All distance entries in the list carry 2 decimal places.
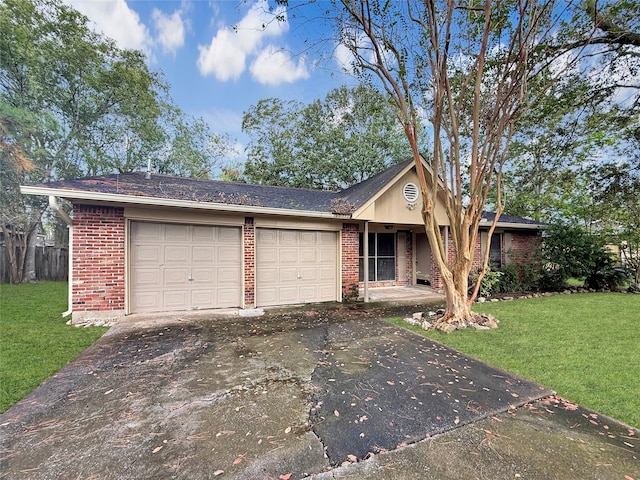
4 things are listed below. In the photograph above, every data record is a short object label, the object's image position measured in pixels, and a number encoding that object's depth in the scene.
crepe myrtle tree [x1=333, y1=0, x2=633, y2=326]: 5.33
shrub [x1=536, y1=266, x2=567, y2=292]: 10.06
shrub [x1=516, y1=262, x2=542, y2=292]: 10.12
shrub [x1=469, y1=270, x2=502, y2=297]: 8.93
